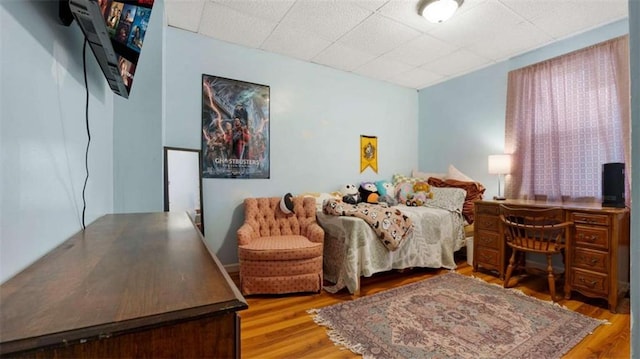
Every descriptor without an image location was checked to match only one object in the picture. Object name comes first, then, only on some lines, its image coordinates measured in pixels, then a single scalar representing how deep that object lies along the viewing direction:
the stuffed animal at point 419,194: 3.43
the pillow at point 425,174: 3.95
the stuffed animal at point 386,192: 3.47
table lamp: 3.04
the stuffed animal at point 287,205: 2.83
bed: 2.45
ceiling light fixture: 2.15
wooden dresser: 0.40
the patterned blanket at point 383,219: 2.57
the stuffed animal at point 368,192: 3.48
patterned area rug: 1.62
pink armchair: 2.31
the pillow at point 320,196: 3.13
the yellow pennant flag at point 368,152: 3.85
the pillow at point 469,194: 3.26
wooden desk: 2.04
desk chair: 2.24
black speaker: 2.23
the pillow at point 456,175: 3.60
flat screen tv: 0.73
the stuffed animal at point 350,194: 3.30
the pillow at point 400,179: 3.92
